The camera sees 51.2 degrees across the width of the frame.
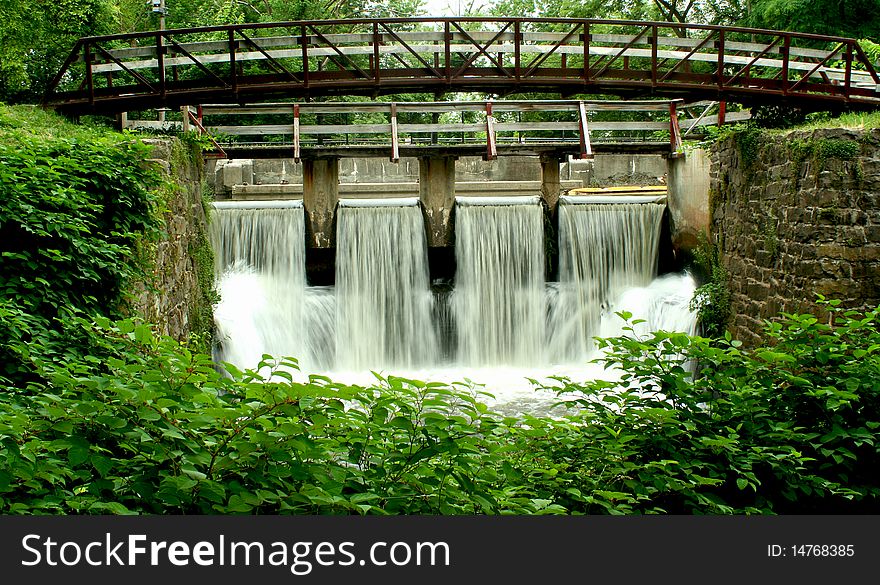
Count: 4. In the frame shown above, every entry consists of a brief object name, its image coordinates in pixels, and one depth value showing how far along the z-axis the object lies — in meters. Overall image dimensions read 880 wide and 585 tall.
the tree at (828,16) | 23.81
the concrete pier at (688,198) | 15.91
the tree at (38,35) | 16.50
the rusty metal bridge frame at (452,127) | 16.55
